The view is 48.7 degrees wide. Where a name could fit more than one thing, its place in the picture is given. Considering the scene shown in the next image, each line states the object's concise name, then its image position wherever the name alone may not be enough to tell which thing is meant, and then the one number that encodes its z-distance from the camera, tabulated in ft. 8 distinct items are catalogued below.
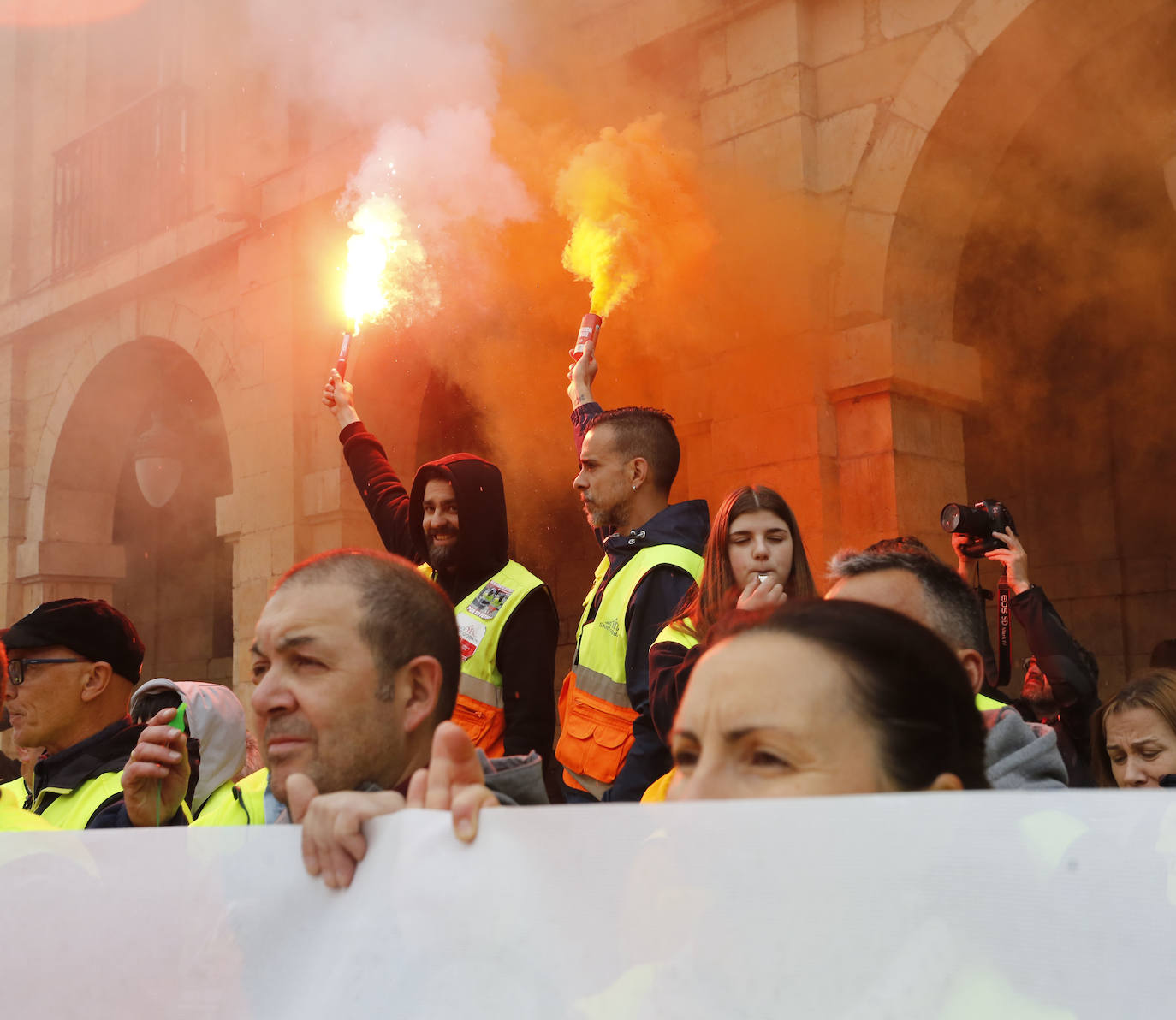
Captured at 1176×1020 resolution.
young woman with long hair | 8.79
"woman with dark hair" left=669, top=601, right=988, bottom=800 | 4.31
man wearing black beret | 10.69
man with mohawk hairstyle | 10.02
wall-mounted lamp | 25.80
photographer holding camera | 10.90
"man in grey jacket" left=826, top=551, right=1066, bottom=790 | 7.61
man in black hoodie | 11.12
